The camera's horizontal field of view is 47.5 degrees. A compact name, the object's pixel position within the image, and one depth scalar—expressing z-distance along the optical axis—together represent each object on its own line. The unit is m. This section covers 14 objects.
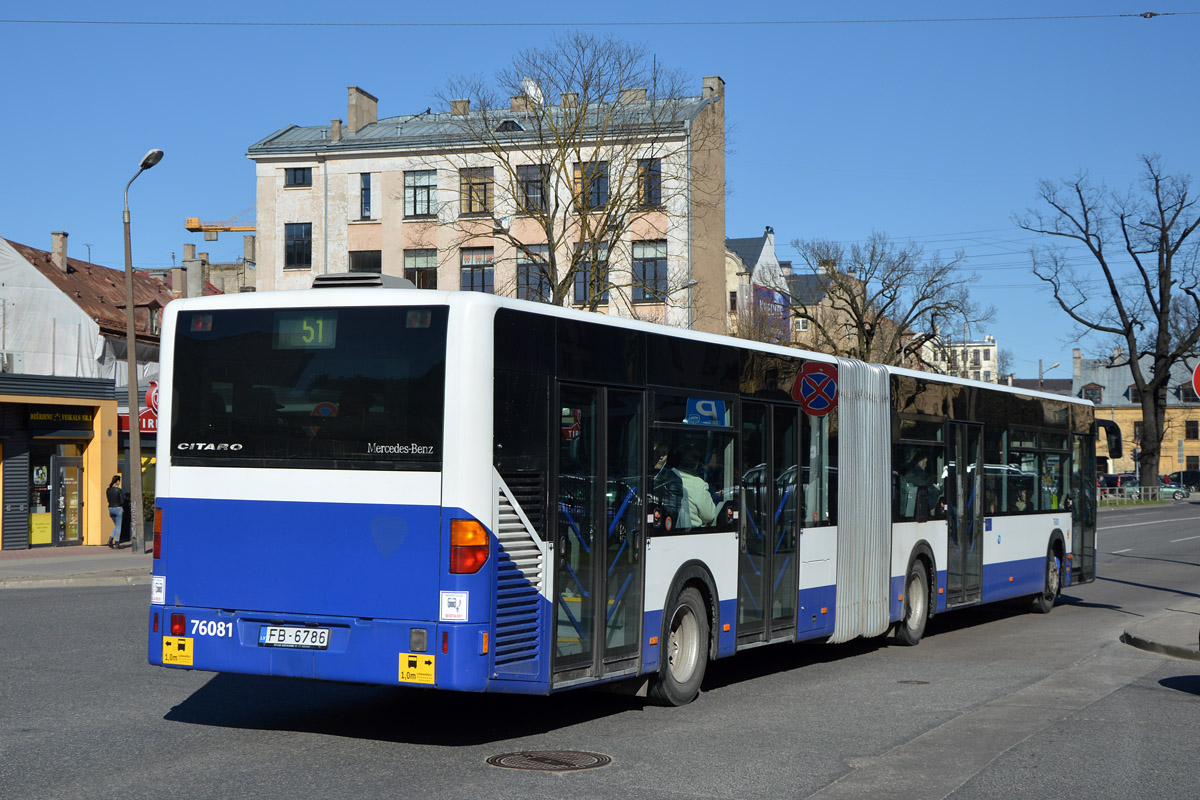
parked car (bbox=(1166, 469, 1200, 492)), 108.54
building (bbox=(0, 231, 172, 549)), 30.39
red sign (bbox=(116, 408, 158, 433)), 33.56
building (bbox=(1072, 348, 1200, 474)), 124.50
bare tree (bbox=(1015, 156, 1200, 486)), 67.56
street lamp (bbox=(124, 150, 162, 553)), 28.19
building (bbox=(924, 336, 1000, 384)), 62.69
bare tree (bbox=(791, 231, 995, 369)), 62.06
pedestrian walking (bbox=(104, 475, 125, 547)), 31.34
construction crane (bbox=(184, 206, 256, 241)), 106.62
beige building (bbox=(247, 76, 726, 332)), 52.22
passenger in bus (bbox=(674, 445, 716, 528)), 10.39
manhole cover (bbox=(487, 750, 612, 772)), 7.96
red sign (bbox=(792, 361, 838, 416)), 12.47
